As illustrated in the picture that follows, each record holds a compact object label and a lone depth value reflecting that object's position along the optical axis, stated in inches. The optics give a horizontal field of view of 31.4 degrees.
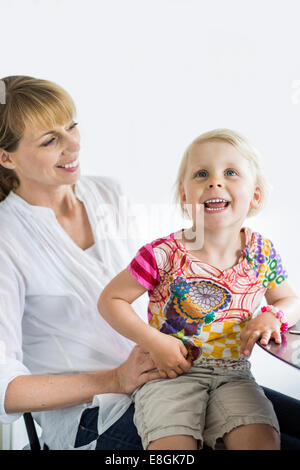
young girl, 46.8
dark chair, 57.9
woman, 53.3
